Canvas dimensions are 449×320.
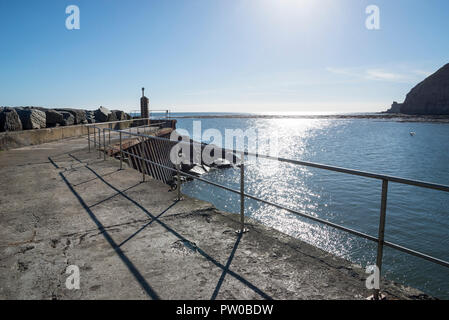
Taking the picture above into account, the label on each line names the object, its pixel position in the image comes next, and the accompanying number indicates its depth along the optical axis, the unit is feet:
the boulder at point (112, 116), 69.95
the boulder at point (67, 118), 53.63
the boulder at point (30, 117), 42.98
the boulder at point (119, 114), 75.80
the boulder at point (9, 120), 38.65
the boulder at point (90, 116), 63.98
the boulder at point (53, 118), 48.83
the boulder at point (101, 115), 67.41
